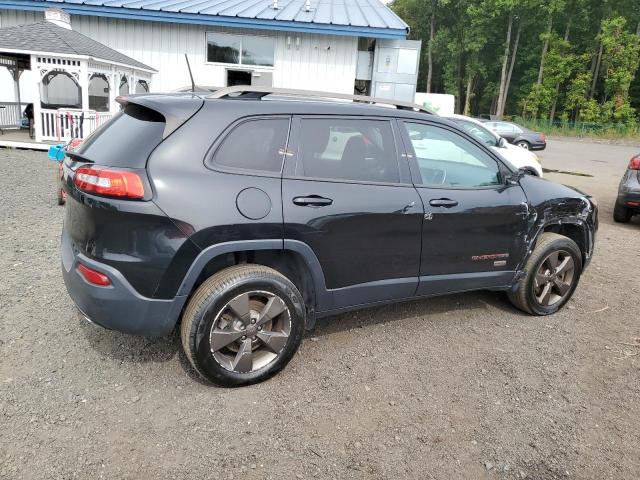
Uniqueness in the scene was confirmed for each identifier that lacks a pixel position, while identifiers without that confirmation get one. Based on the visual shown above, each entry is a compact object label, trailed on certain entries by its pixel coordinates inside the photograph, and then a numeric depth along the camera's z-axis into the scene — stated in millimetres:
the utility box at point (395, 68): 15367
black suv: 2699
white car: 9852
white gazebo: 12500
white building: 15375
